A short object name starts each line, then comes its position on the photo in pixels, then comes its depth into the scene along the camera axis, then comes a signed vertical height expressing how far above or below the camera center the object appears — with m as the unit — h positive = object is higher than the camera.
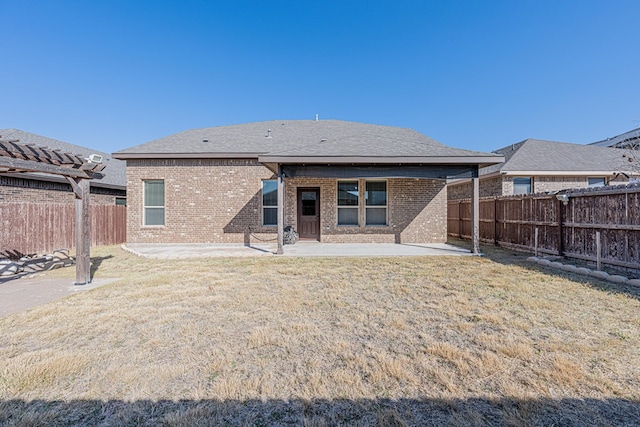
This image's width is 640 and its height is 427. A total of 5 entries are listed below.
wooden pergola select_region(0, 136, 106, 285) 4.73 +0.83
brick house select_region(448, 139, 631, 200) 13.62 +2.02
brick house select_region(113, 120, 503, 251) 10.95 +0.49
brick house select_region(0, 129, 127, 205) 9.77 +1.19
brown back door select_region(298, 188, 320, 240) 11.39 -0.02
